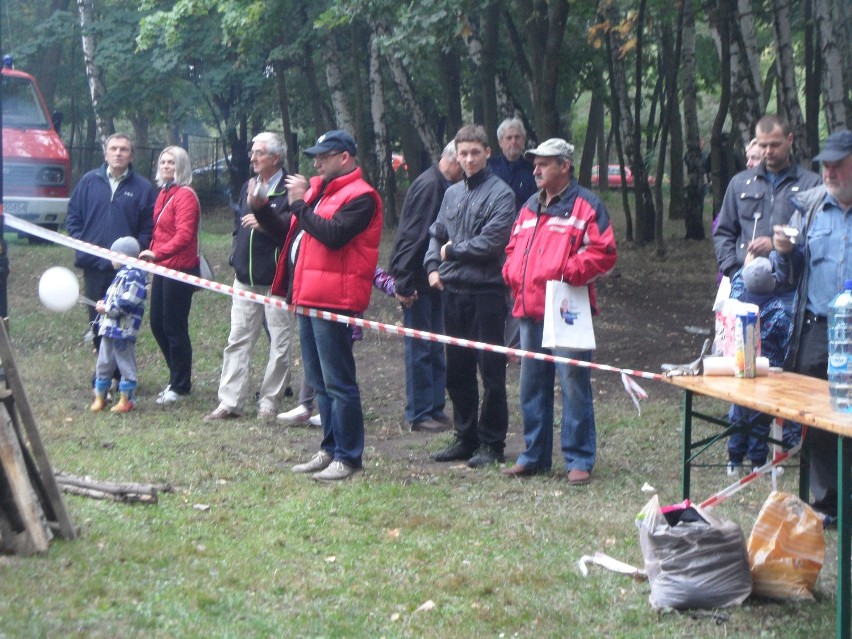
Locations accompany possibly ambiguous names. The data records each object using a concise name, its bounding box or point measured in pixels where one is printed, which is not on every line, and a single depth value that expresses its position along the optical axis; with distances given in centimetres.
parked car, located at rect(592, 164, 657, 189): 4495
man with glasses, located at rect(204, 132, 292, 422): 895
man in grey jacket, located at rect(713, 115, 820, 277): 704
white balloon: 872
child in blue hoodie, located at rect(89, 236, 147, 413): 938
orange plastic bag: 514
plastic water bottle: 459
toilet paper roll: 559
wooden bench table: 441
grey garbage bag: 504
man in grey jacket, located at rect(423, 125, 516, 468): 763
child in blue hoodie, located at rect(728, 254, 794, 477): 614
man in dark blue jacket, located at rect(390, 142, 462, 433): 878
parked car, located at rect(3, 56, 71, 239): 1942
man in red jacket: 702
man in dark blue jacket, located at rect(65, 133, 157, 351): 1004
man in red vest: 722
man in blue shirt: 564
